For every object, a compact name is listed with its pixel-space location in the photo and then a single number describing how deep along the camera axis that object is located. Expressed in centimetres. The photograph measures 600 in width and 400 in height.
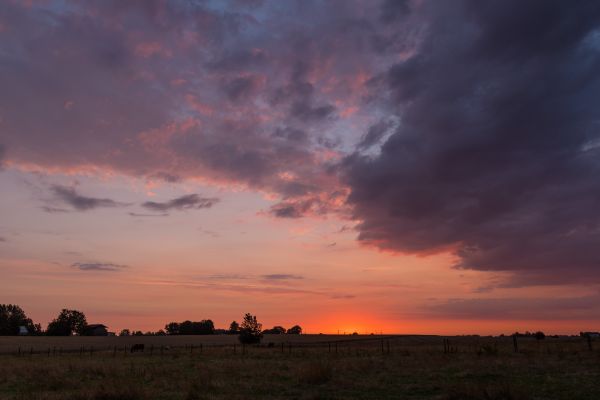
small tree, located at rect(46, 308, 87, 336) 16431
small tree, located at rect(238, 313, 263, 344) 9412
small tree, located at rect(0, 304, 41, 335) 16792
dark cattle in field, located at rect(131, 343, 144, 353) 7324
